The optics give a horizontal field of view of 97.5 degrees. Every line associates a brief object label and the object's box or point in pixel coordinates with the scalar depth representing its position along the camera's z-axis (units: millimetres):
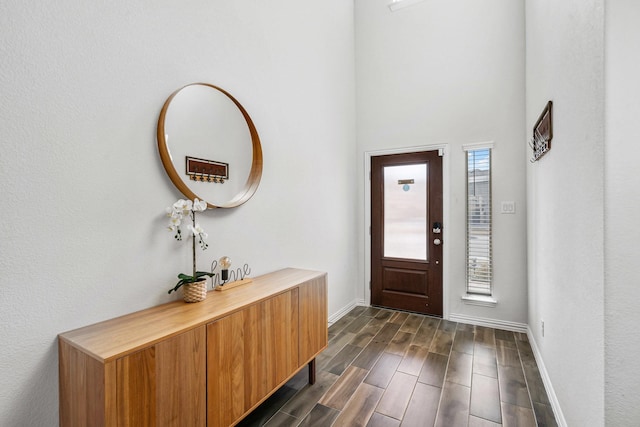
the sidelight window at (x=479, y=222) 3234
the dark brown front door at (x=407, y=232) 3475
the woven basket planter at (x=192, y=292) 1604
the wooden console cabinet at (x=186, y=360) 1066
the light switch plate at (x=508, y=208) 3104
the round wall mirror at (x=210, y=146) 1639
